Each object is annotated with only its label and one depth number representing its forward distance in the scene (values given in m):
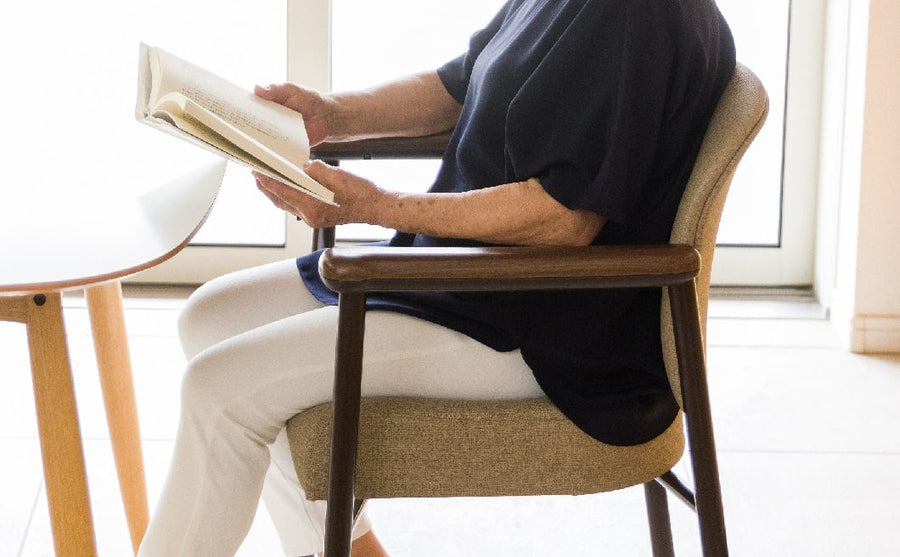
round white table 2.68
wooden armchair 2.57
